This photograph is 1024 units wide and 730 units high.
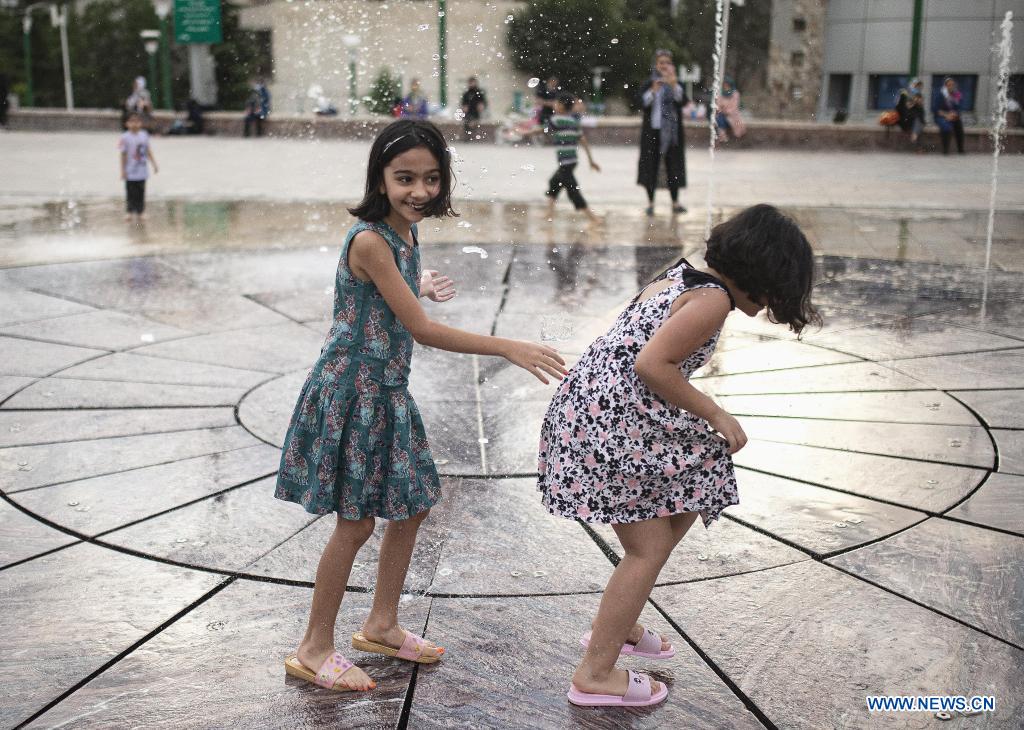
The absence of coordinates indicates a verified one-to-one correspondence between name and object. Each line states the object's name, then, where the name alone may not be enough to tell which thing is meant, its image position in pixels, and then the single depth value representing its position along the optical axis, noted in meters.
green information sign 31.95
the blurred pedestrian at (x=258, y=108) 25.12
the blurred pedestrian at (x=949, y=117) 19.95
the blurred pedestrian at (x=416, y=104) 23.03
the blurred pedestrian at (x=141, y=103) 25.34
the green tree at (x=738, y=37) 34.22
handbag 20.81
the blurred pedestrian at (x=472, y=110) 21.14
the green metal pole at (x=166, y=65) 30.33
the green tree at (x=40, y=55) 43.16
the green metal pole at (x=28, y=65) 34.48
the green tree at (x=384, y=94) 28.23
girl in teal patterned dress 2.65
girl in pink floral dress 2.51
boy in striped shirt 11.45
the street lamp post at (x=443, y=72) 23.66
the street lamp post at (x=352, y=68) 30.12
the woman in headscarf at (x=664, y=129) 12.52
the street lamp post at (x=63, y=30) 33.41
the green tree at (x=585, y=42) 21.34
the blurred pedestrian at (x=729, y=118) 20.72
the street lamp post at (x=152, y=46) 30.88
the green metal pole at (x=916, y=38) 21.83
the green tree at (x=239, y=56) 37.19
